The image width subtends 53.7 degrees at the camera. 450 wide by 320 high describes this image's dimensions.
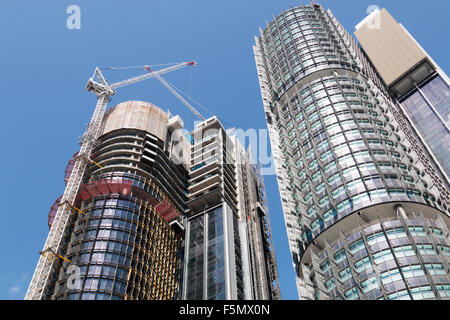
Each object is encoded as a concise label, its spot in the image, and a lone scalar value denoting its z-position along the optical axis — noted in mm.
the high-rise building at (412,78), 151462
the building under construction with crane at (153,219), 97062
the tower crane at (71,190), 95875
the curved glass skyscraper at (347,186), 72875
